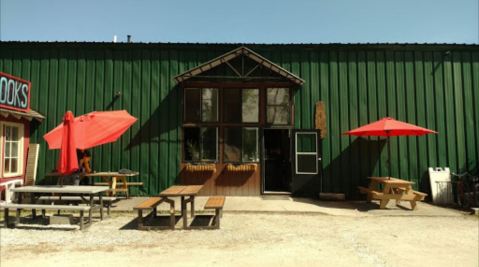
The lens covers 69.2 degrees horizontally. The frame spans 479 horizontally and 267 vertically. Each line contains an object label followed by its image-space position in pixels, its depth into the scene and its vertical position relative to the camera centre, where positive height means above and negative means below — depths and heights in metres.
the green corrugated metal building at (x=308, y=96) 11.22 +1.84
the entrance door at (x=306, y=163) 11.13 -0.36
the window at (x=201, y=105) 11.27 +1.54
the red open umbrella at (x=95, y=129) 8.13 +0.58
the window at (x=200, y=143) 11.14 +0.30
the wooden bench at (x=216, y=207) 6.66 -1.04
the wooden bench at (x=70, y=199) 7.74 -1.05
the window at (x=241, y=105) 11.27 +1.54
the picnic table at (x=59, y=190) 6.77 -0.73
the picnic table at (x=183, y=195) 6.68 -0.81
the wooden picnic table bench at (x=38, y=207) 6.59 -1.04
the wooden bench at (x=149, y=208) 6.65 -1.17
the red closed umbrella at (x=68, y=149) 7.08 +0.08
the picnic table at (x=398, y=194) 8.95 -1.11
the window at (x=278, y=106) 11.31 +1.50
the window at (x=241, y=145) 11.12 +0.23
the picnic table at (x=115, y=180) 9.94 -0.83
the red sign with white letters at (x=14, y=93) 8.98 +1.65
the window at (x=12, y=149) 9.80 +0.13
